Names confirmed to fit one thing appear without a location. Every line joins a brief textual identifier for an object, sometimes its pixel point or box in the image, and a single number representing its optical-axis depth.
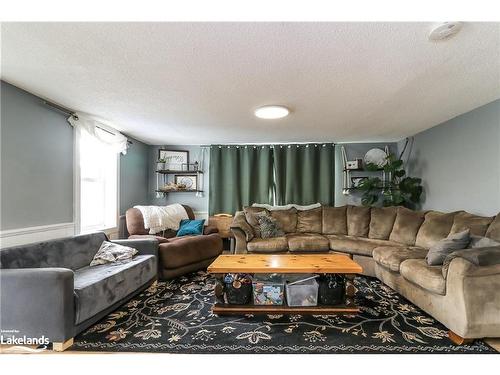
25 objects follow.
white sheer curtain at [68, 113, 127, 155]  3.00
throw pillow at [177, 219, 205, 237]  3.93
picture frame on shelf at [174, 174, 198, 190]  4.89
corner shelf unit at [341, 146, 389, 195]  4.65
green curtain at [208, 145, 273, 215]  4.79
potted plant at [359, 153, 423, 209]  3.89
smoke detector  1.40
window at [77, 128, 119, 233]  3.29
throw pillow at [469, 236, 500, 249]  2.09
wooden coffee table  2.22
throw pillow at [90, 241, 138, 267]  2.64
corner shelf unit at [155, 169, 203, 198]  4.82
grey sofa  1.70
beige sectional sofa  1.77
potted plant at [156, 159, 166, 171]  4.75
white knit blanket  3.76
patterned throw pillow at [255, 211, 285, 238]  3.79
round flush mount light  2.72
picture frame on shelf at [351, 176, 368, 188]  4.67
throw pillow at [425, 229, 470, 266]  2.22
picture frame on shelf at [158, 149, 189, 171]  4.86
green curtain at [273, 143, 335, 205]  4.67
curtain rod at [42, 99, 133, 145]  2.61
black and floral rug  1.77
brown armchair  3.18
